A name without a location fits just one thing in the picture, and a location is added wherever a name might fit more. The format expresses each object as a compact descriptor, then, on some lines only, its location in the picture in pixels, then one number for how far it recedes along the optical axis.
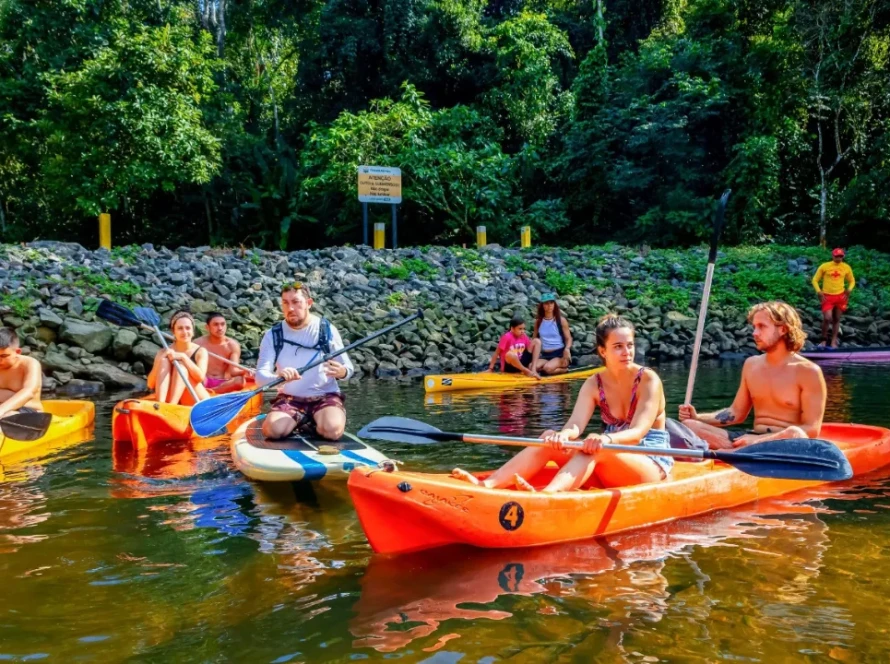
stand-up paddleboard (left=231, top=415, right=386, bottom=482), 5.28
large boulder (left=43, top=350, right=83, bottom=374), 11.30
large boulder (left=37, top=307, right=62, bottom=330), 11.77
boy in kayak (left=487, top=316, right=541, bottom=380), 10.88
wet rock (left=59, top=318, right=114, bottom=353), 11.69
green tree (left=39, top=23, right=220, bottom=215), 19.02
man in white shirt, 5.96
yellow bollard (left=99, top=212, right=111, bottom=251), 17.97
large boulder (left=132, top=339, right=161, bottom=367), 11.73
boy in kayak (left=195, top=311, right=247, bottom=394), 8.48
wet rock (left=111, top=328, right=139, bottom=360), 11.71
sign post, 17.41
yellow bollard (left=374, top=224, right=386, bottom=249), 18.36
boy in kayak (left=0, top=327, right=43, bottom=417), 6.91
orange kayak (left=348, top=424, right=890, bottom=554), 3.97
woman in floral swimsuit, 4.39
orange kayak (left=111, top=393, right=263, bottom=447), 6.96
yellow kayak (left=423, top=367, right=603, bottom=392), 10.45
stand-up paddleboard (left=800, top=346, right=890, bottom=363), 12.34
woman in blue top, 11.06
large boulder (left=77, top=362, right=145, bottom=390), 11.21
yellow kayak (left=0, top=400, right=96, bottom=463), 6.88
